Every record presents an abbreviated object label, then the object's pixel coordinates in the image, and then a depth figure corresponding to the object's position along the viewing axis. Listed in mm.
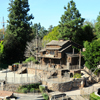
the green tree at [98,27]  44694
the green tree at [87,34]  48000
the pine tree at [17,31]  50344
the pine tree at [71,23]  44756
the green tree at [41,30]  93006
